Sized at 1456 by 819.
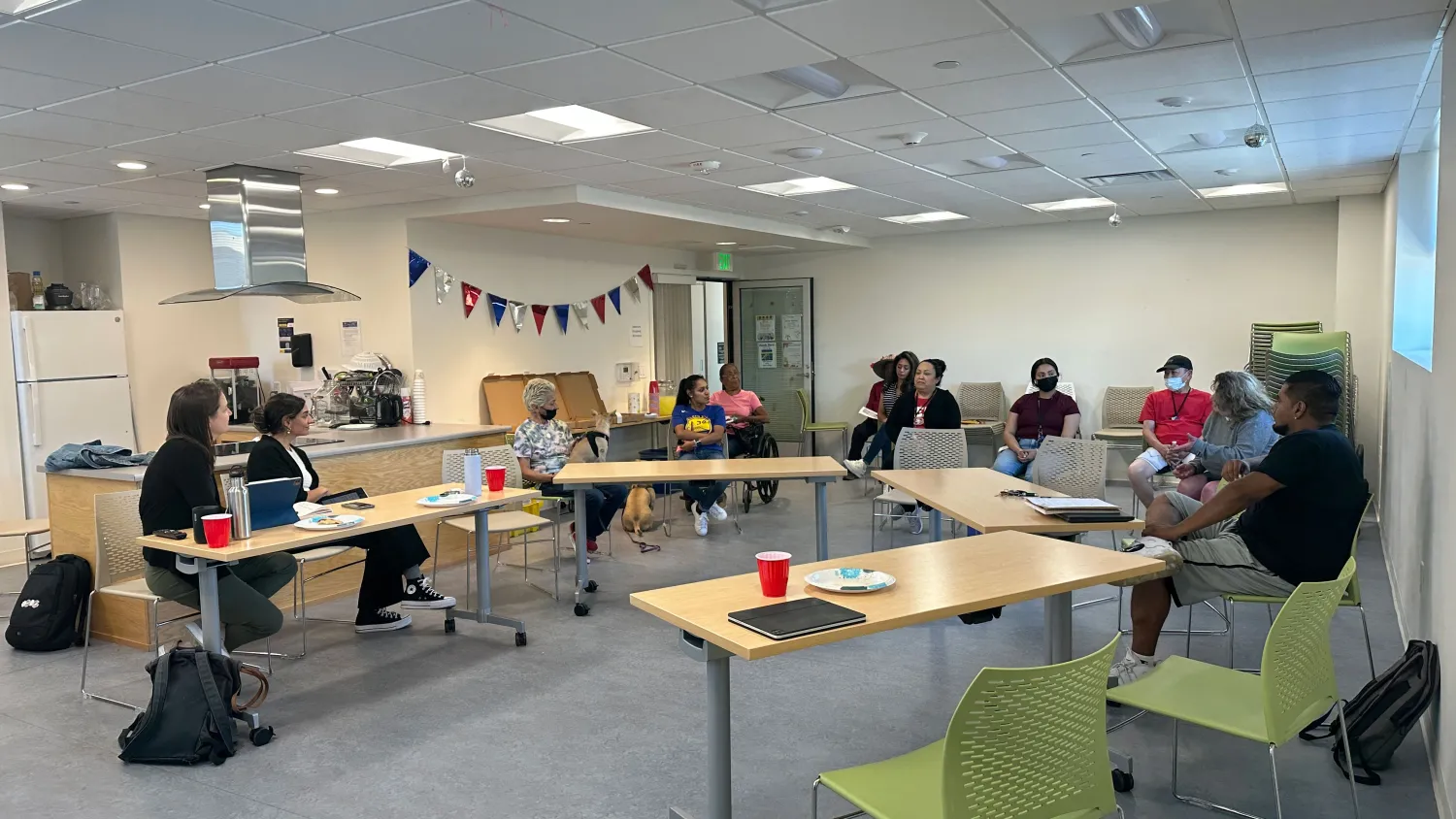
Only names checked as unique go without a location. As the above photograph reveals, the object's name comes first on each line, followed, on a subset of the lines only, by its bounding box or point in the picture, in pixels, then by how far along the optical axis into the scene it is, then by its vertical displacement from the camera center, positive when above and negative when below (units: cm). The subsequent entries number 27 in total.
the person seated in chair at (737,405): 833 -56
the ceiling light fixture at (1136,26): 341 +111
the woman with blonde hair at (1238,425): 508 -51
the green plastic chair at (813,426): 1041 -94
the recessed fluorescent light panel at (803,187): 687 +112
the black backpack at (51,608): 470 -123
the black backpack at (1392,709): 306 -123
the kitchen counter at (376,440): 515 -58
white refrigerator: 693 -19
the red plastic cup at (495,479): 470 -65
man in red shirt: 673 -54
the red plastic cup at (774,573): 257 -63
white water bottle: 466 -61
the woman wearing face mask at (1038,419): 687 -61
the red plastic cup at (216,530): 354 -65
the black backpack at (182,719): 339 -130
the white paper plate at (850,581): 265 -68
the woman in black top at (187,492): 383 -55
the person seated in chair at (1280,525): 341 -71
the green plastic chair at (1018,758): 185 -85
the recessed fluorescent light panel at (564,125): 486 +114
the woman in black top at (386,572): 489 -114
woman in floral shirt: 590 -61
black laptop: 230 -69
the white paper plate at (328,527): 388 -71
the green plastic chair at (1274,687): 236 -99
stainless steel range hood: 566 +72
